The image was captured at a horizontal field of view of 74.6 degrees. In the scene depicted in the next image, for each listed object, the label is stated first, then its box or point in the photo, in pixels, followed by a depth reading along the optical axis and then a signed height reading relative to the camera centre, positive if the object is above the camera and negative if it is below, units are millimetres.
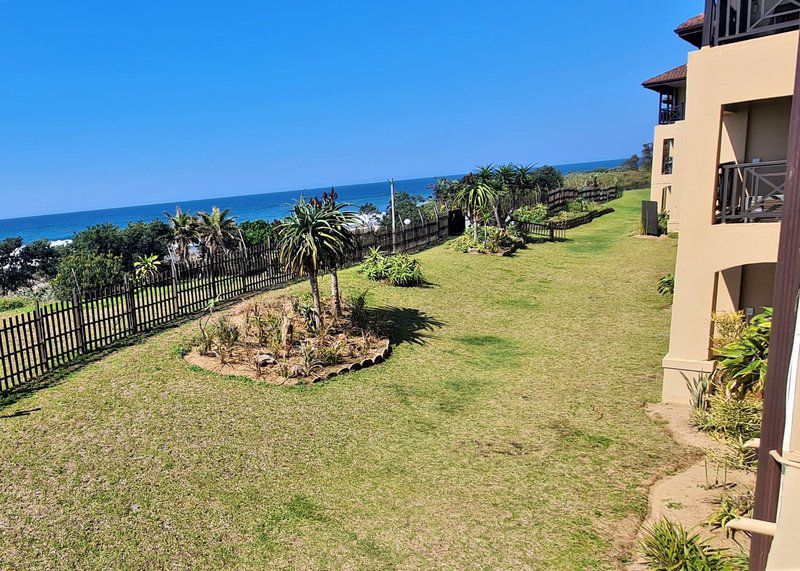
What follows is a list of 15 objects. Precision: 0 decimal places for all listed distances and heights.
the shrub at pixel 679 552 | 5090 -3495
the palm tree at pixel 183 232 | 31469 -1777
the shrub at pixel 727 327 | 8797 -2147
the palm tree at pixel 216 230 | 31656 -1702
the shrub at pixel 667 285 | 16734 -2750
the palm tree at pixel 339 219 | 12523 -428
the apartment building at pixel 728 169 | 7953 +476
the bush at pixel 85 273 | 23109 -3182
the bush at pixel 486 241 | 23844 -1920
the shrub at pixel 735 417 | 7691 -3258
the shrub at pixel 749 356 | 7820 -2364
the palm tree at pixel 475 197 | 24047 +129
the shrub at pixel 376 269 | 17891 -2301
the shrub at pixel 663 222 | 28367 -1268
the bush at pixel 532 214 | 29434 -829
